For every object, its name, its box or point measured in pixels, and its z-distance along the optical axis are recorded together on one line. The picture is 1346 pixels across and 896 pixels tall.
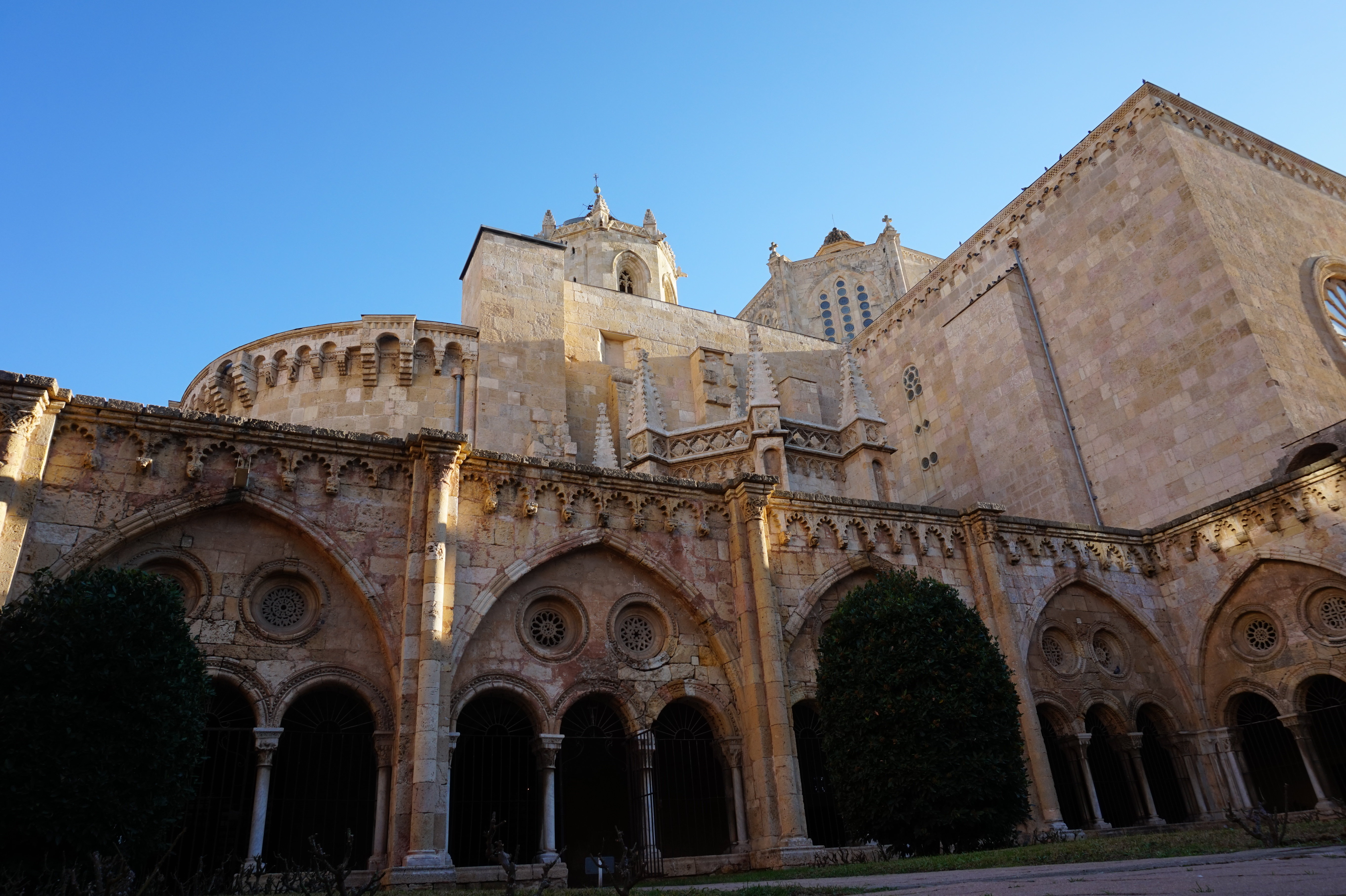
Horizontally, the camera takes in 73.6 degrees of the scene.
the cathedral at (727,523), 11.73
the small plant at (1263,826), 8.60
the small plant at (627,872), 5.73
